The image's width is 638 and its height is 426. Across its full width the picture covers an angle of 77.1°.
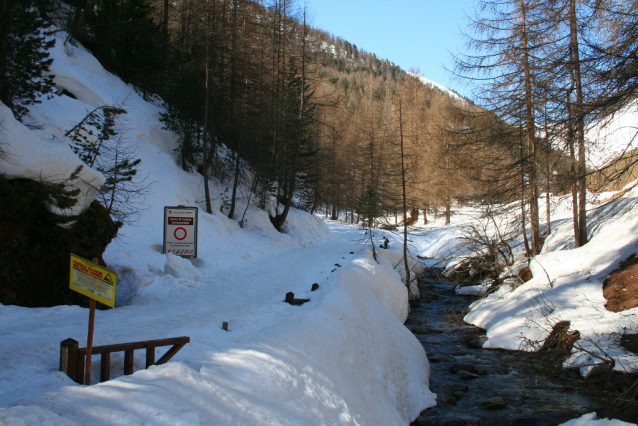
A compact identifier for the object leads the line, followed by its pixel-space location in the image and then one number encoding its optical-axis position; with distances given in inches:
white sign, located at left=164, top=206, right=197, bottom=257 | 487.8
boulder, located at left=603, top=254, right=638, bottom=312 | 378.3
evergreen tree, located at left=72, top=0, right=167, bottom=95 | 925.8
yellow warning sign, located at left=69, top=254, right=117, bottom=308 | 152.6
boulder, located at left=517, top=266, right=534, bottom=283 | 567.8
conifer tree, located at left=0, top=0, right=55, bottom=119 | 373.1
